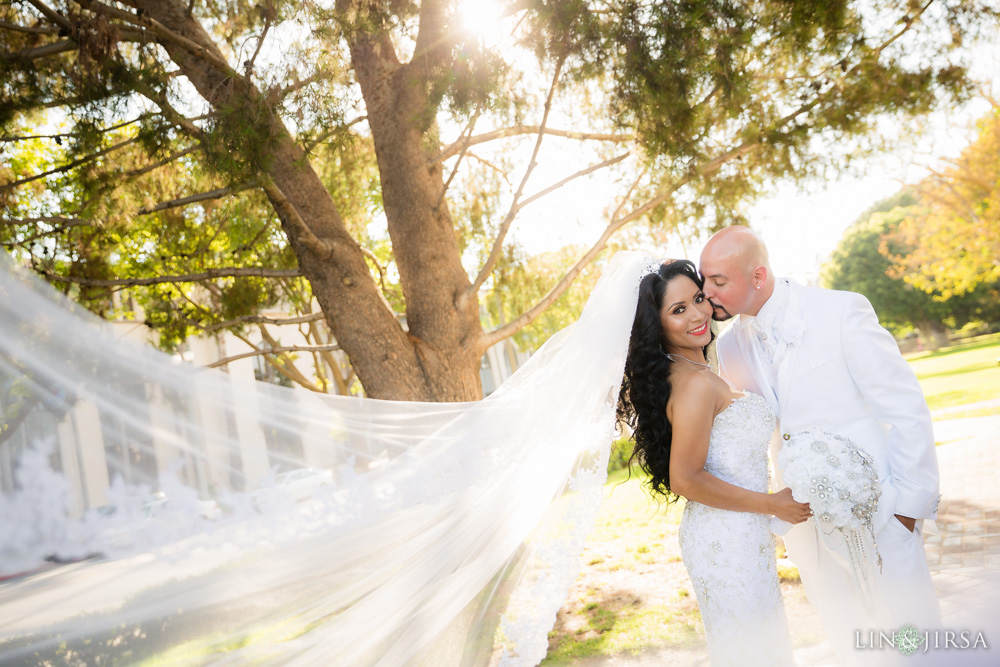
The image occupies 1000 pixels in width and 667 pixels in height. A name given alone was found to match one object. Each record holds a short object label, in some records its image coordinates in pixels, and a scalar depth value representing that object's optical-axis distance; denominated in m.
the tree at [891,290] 38.44
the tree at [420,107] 4.03
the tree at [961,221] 18.55
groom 2.63
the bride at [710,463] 2.67
